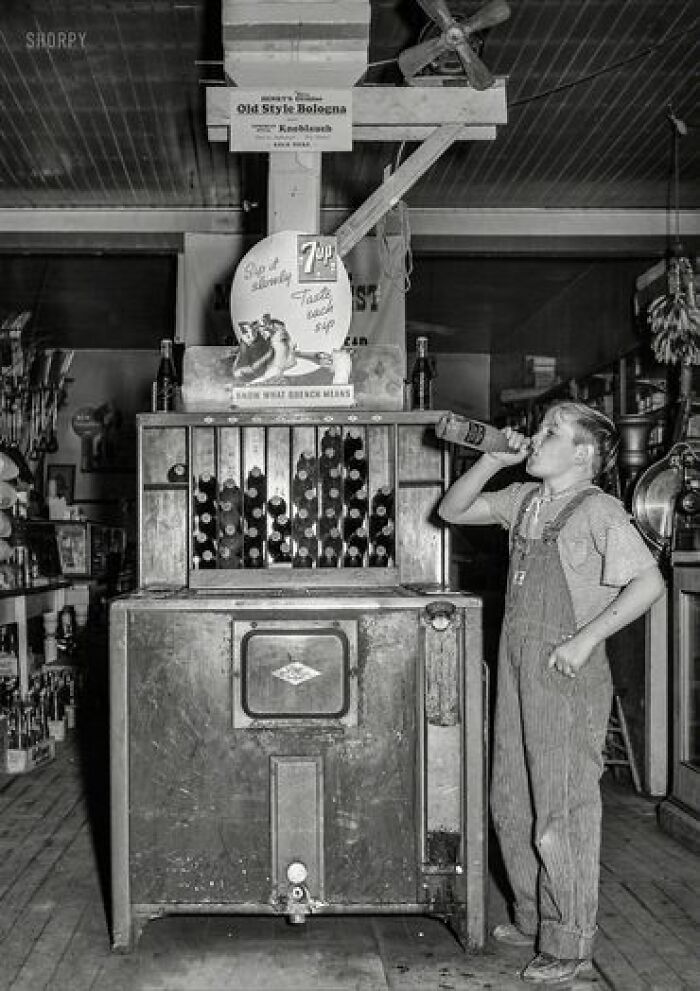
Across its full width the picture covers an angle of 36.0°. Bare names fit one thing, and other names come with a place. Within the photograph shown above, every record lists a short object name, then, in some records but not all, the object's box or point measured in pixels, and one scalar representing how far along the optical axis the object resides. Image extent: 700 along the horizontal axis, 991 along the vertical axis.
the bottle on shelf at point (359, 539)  4.03
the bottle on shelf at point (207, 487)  4.00
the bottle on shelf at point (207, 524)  3.97
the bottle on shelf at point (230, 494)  4.05
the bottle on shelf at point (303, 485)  4.11
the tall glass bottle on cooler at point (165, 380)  4.72
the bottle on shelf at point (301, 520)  4.08
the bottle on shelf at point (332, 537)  4.04
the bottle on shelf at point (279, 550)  4.04
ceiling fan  4.20
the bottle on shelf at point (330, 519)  4.07
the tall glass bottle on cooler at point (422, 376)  4.76
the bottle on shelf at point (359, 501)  4.05
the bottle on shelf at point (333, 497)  4.07
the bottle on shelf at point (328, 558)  4.09
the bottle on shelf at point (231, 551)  4.00
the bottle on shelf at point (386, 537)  4.01
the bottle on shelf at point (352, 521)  4.05
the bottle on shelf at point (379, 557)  4.02
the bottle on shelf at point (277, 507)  4.11
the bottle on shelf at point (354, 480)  4.05
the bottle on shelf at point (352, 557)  4.06
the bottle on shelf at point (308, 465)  4.12
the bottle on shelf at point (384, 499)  4.05
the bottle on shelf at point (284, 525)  4.07
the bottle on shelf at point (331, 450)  4.10
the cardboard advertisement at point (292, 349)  3.80
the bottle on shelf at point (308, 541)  4.06
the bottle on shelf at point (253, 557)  3.99
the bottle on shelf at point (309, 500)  4.10
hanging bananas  5.80
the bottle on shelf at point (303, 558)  4.07
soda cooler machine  3.15
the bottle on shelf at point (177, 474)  3.99
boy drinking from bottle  2.93
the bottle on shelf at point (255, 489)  4.05
